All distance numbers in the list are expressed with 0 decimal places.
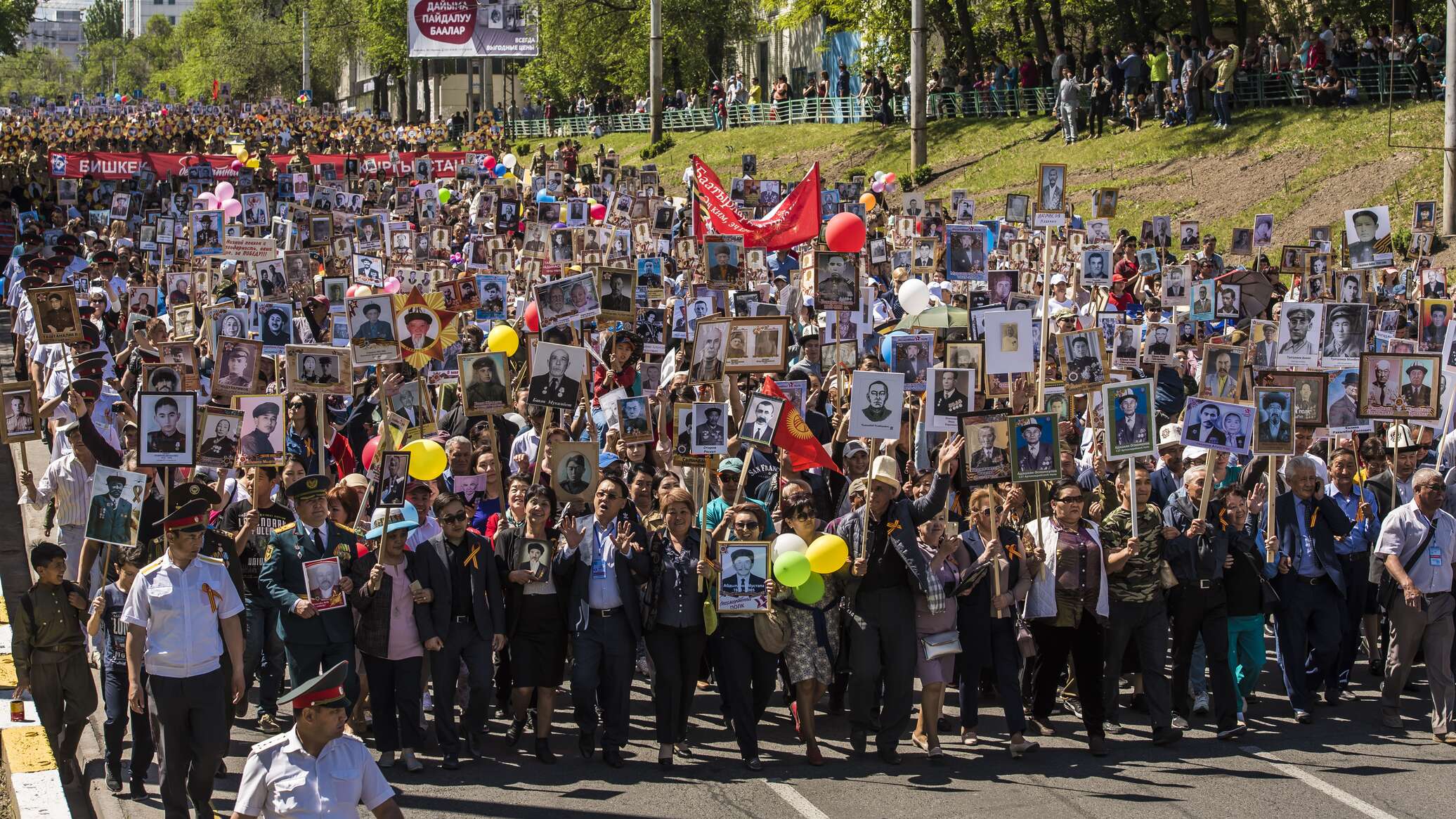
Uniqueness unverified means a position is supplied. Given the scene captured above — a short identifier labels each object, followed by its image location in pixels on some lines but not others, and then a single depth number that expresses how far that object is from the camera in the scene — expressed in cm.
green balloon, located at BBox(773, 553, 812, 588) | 873
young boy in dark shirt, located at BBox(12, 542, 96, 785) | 860
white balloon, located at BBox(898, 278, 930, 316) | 1642
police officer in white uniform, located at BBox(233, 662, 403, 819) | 578
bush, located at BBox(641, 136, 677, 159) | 5141
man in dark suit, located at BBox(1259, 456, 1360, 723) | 1006
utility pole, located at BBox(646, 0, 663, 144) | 4441
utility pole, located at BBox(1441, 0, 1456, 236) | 2462
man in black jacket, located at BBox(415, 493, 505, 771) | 892
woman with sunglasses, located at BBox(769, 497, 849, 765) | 908
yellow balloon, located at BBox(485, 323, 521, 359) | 1422
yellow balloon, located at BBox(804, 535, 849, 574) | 883
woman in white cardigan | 932
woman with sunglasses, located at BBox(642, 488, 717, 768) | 912
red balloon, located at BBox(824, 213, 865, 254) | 1872
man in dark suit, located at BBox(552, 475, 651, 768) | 911
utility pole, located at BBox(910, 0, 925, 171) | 3278
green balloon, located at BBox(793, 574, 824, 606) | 913
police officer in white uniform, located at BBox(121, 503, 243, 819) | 767
